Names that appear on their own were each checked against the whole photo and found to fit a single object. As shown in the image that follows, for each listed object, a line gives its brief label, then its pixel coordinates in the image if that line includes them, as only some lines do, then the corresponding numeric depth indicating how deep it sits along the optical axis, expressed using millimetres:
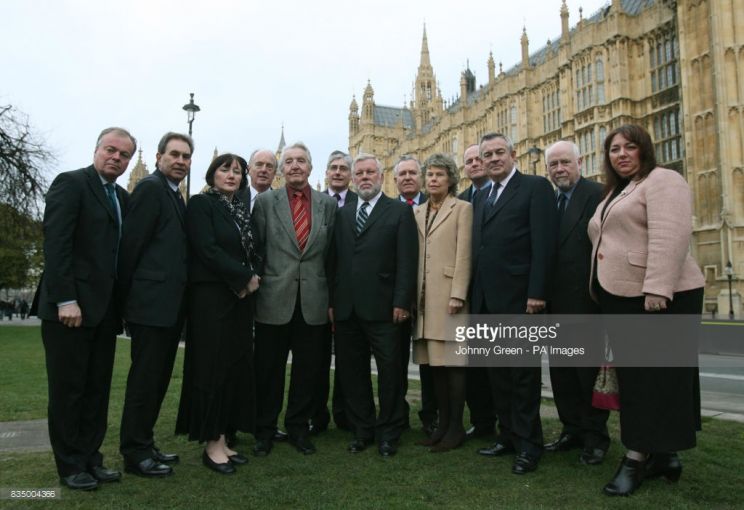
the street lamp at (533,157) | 37388
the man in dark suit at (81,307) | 3533
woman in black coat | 4074
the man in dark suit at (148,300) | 3854
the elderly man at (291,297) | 4598
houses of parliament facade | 27156
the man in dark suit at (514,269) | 4086
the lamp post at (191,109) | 18844
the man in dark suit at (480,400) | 4957
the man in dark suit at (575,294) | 4211
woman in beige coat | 4480
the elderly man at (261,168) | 5344
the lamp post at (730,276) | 25319
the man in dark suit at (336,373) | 5145
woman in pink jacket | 3406
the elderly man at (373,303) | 4543
